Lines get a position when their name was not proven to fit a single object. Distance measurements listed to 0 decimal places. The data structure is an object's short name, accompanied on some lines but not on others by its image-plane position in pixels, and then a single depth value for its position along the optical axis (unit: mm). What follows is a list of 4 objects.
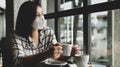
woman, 1775
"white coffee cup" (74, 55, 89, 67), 1644
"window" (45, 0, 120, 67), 1997
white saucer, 1635
